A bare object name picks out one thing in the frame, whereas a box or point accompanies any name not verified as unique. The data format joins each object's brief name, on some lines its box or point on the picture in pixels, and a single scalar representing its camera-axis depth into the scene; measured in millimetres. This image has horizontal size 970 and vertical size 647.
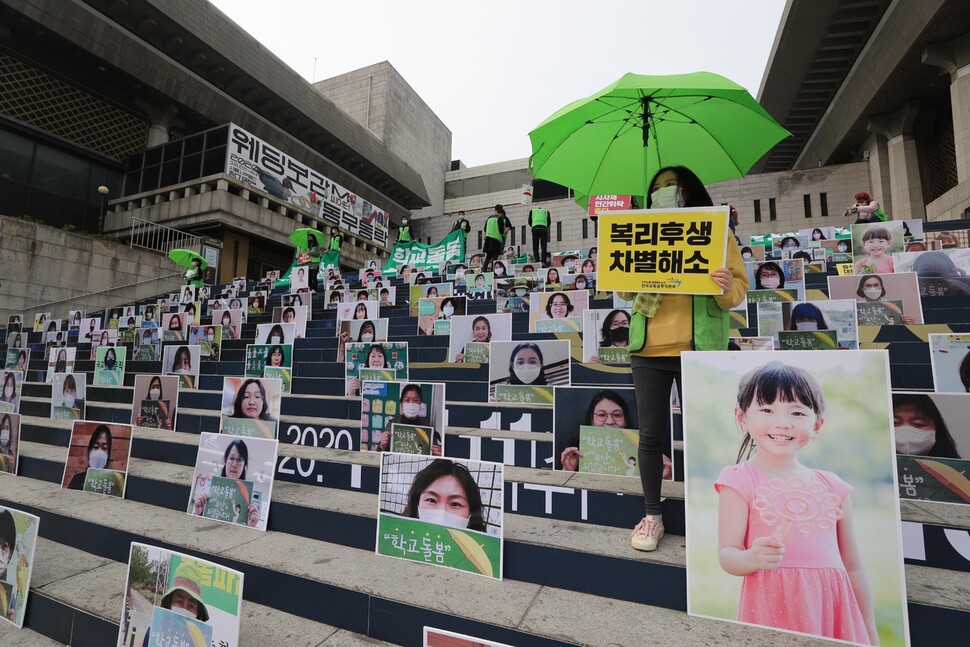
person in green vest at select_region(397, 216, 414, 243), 14344
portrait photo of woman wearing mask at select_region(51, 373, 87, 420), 4746
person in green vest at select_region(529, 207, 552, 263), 11859
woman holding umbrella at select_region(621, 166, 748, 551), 2010
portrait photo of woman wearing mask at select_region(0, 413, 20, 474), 3910
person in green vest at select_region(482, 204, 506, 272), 11391
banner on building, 17953
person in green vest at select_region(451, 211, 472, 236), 12595
